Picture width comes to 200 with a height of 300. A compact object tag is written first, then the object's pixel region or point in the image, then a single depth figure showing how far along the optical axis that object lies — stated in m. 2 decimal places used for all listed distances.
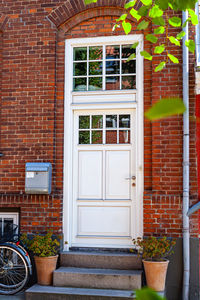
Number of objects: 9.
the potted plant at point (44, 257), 5.65
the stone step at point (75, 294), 5.11
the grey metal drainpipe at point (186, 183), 5.50
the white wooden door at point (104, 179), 6.22
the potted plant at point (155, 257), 5.31
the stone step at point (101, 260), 5.80
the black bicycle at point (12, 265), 5.70
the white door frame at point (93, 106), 6.13
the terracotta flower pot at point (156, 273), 5.30
